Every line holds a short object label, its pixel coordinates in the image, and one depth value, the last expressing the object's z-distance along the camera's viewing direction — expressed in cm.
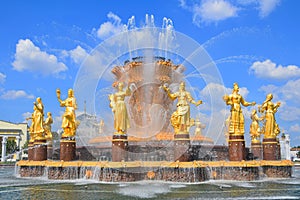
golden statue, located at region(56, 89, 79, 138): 1752
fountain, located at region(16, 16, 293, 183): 1521
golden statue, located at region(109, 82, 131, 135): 1575
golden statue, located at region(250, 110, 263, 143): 2211
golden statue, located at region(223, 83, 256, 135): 1672
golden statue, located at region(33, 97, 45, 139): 1934
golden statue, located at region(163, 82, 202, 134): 1595
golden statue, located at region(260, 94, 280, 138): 1858
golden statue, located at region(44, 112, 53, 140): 2112
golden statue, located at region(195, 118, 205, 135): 2348
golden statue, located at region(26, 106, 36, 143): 1962
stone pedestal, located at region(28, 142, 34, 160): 1942
